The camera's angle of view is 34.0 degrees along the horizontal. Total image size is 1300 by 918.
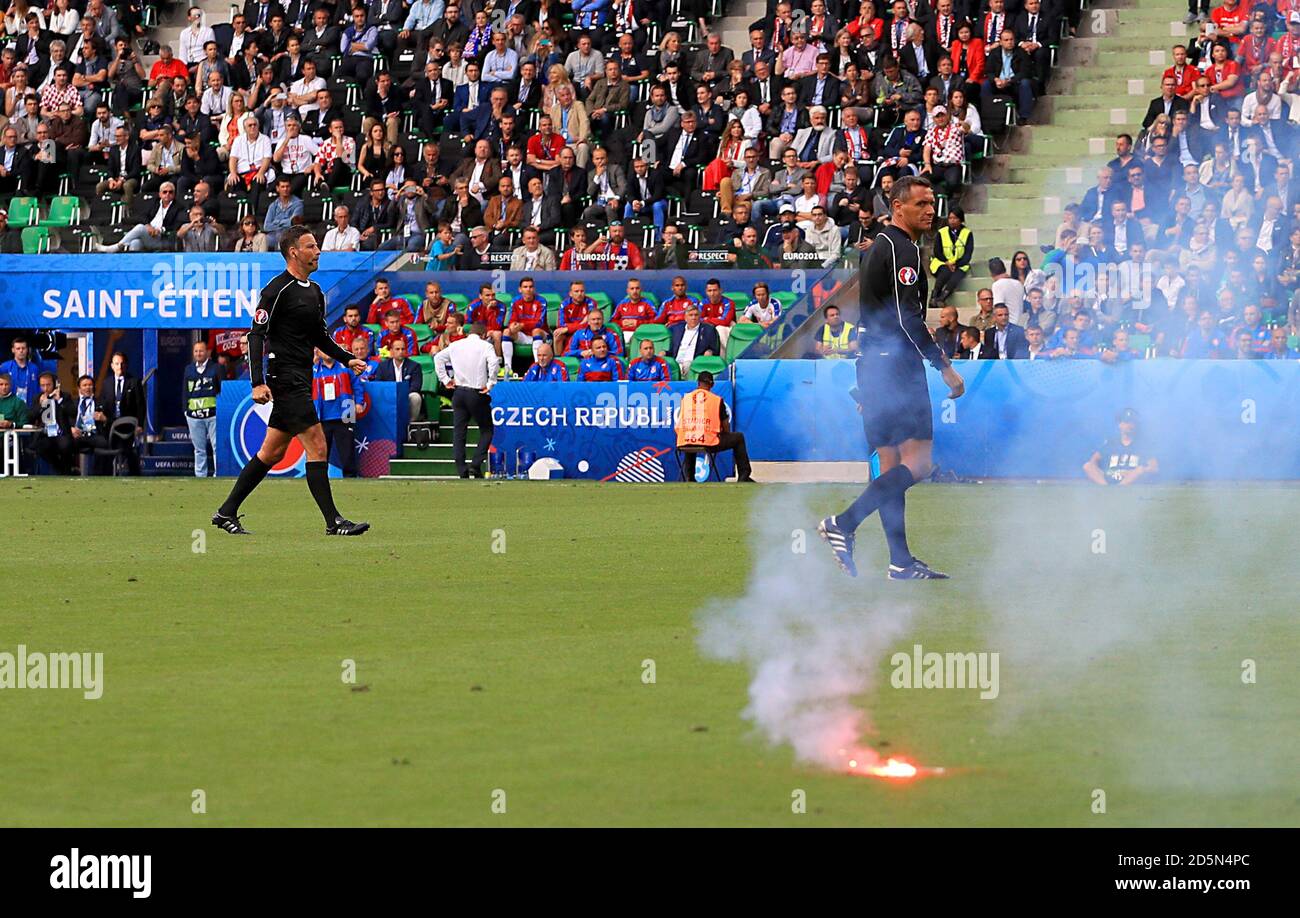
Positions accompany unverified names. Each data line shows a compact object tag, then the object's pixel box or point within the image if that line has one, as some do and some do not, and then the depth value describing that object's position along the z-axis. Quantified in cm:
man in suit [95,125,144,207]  3269
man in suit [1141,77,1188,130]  2213
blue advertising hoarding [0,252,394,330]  2939
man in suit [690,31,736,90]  3125
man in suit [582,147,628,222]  2966
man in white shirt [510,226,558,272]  2886
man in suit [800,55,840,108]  2980
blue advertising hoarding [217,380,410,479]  2744
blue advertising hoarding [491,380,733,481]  2636
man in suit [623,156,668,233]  2953
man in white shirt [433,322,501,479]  2664
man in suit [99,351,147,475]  2970
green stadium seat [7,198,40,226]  3269
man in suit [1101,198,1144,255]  1993
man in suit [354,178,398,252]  3022
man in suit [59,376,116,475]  2934
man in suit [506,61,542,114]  3228
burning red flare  663
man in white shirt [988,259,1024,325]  2464
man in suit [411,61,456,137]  3269
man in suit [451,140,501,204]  3067
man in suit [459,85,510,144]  3175
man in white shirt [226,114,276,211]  3228
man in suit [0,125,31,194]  3359
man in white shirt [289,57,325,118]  3338
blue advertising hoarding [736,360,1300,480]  2366
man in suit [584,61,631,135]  3144
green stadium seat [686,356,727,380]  2669
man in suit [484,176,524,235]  3000
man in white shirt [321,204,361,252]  3014
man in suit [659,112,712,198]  2988
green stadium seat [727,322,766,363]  2656
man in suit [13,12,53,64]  3641
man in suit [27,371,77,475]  2936
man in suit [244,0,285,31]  3556
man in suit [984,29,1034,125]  2828
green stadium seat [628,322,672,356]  2731
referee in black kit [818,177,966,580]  1197
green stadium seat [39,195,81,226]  3234
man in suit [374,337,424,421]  2789
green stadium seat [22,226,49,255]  3059
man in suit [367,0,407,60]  3425
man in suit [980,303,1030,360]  2472
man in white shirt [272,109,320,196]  3244
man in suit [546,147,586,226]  2992
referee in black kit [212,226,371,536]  1576
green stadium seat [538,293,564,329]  2811
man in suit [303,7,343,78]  3425
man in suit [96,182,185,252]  3045
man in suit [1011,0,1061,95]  2878
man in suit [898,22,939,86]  2955
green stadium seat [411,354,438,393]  2819
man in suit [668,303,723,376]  2683
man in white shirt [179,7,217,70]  3569
